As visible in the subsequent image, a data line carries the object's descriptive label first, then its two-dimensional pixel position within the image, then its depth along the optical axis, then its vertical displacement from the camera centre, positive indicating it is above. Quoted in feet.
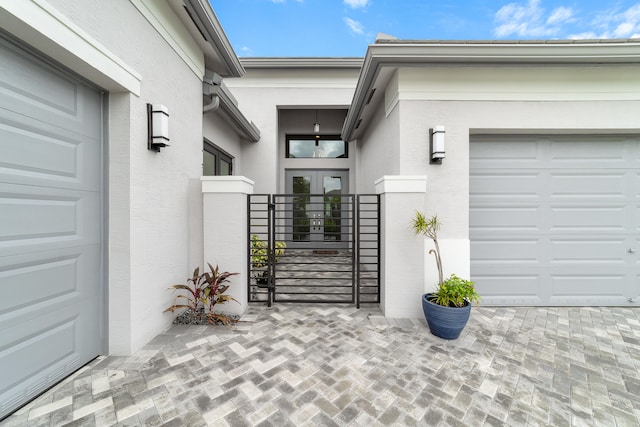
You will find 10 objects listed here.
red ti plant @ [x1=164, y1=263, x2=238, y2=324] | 9.71 -3.49
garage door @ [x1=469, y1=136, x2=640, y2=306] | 11.62 -0.66
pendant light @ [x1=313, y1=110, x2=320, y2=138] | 24.22 +8.81
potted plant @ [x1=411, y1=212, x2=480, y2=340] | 8.65 -3.56
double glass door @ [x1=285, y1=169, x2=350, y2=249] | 25.16 +3.06
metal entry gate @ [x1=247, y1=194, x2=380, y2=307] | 11.72 -3.51
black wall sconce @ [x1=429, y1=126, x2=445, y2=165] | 10.23 +3.04
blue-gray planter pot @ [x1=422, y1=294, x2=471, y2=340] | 8.61 -4.00
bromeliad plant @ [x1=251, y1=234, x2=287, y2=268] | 14.15 -3.05
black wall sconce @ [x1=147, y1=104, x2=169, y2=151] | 8.41 +3.10
